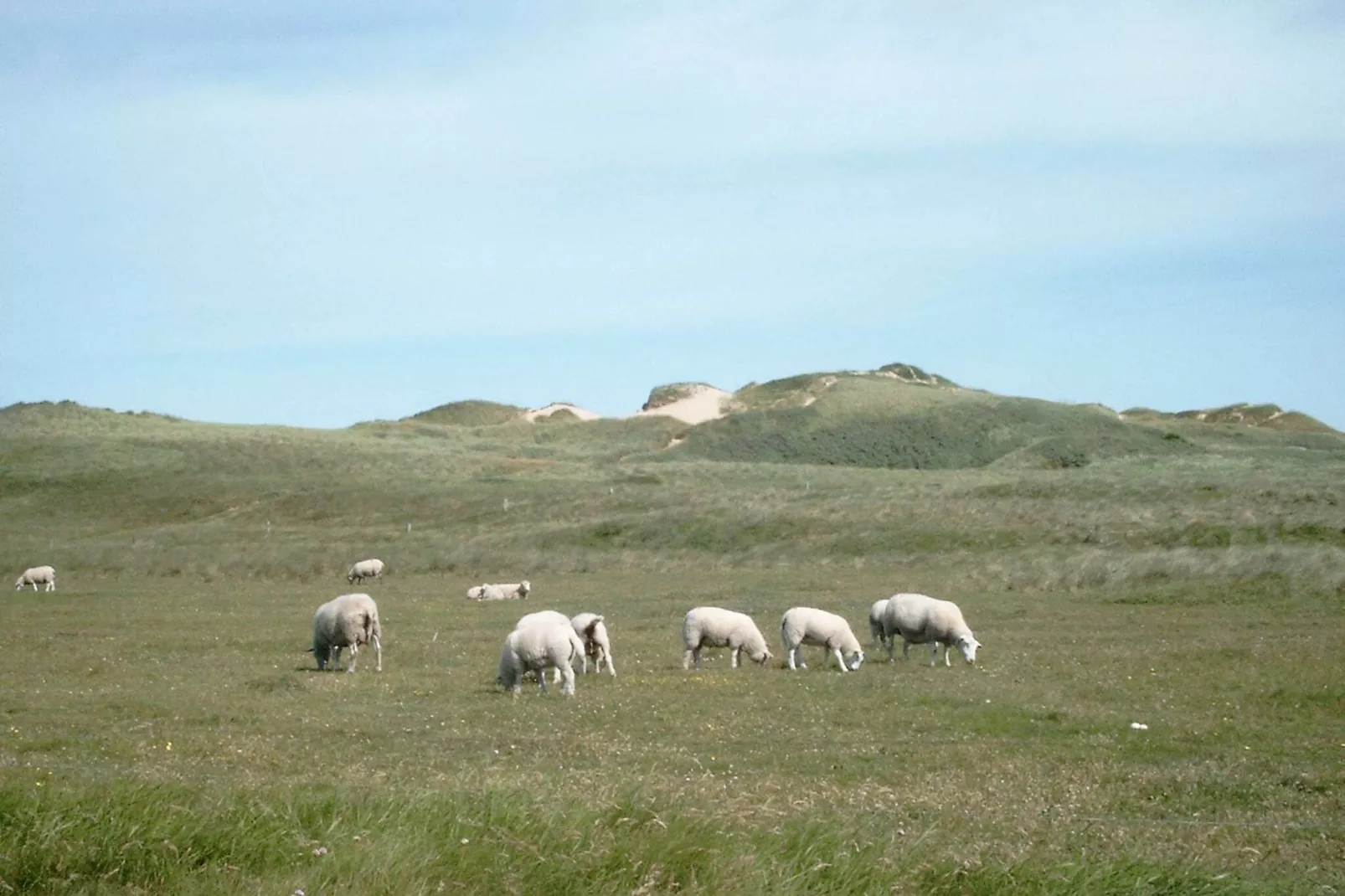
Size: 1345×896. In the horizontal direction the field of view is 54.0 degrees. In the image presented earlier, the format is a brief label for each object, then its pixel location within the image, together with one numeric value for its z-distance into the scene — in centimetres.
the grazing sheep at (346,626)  2367
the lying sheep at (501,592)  4141
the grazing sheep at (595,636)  2247
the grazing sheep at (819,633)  2333
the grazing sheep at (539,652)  2034
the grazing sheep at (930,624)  2412
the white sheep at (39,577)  4575
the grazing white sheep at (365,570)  4772
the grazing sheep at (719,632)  2327
